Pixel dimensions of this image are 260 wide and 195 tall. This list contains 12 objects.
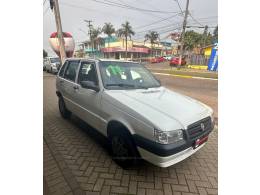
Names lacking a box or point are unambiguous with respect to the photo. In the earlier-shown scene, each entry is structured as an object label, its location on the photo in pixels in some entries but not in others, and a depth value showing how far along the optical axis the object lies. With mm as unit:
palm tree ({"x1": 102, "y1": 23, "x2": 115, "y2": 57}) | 57969
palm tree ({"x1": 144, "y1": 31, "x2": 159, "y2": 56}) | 62406
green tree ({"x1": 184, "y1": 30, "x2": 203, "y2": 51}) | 47438
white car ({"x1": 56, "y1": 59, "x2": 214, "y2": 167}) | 2314
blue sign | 22948
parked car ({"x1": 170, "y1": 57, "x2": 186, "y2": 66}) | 31447
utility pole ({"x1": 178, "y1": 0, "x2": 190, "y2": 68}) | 22109
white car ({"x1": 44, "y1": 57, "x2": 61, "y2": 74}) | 19209
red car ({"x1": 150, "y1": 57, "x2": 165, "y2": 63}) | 43625
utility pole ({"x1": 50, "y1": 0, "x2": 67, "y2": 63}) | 11473
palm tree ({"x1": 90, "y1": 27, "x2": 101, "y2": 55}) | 60022
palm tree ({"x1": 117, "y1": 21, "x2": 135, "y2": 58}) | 53116
